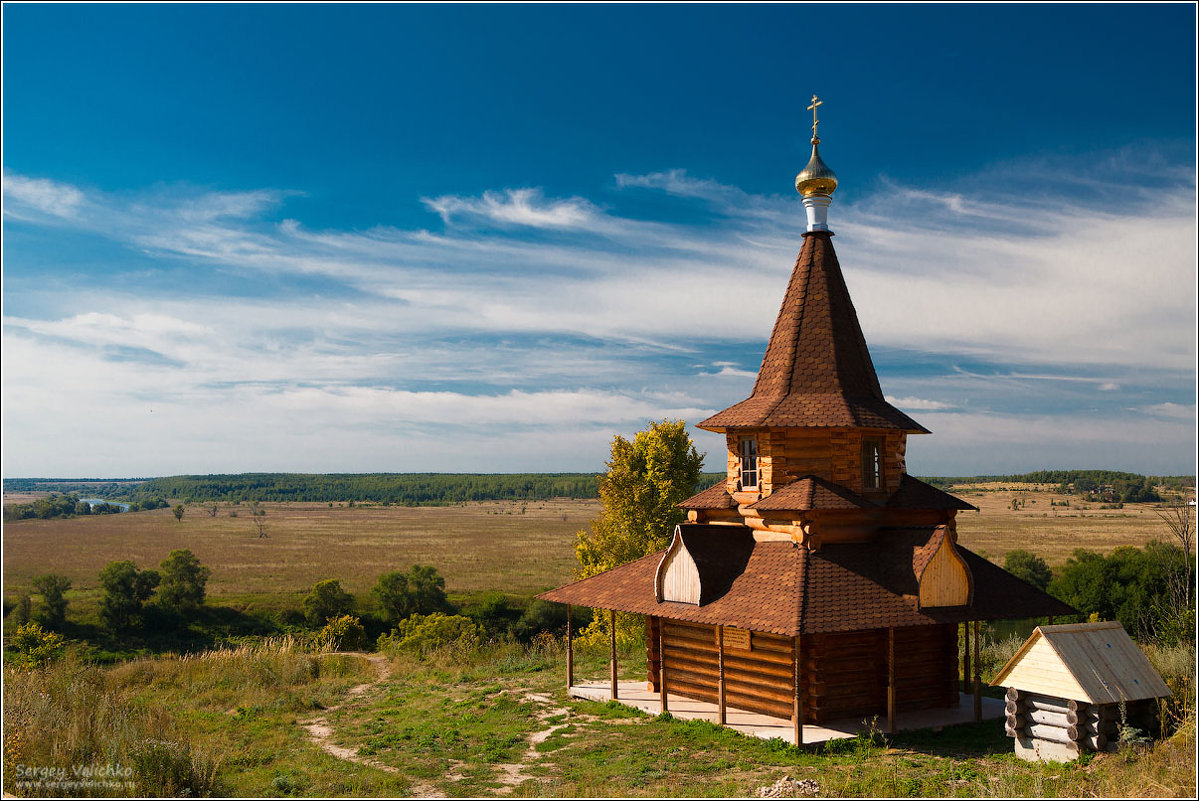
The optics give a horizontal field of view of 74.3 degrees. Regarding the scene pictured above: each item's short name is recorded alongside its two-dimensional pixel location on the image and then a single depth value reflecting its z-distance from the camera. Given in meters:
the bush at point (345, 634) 31.77
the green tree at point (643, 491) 31.22
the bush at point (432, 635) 27.96
